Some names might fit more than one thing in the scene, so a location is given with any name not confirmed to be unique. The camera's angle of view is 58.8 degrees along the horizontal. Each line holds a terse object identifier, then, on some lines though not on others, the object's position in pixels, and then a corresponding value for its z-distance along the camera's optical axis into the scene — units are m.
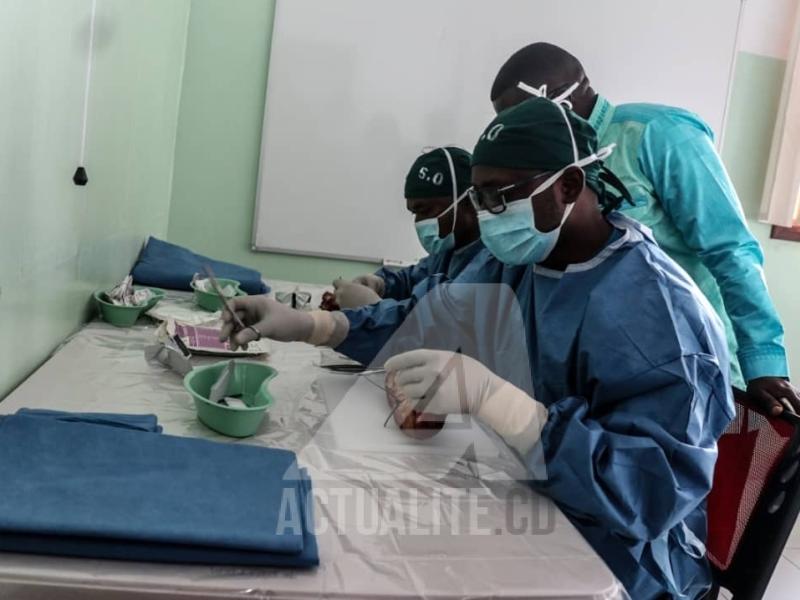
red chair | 1.04
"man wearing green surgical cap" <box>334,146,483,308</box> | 1.73
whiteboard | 2.58
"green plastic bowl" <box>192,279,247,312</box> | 1.73
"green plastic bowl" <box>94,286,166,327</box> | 1.52
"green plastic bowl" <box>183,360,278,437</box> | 0.98
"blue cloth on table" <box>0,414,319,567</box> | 0.65
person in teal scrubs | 1.45
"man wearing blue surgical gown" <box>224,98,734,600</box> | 0.86
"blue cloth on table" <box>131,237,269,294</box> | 1.92
